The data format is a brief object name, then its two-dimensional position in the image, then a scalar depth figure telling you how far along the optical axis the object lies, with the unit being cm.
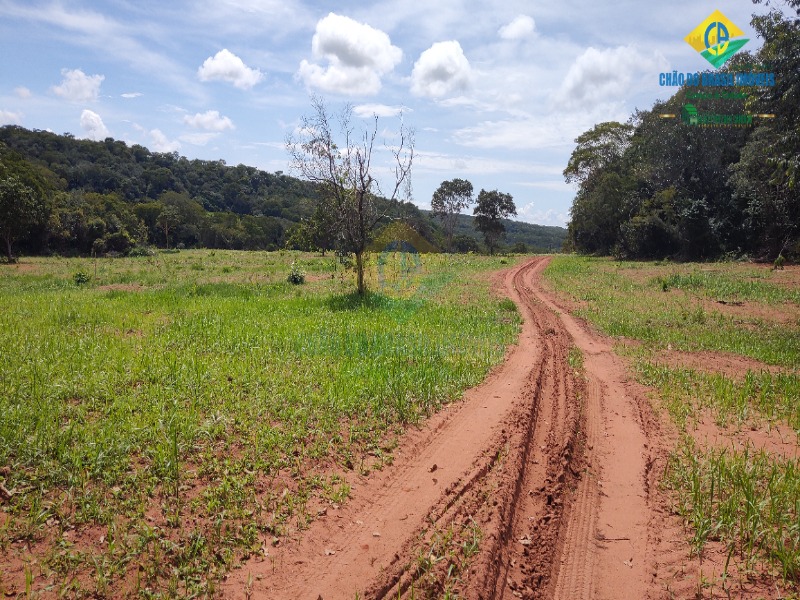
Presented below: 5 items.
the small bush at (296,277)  2036
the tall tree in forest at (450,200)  6012
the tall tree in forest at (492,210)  5544
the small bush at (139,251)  4119
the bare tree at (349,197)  1471
